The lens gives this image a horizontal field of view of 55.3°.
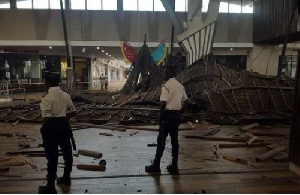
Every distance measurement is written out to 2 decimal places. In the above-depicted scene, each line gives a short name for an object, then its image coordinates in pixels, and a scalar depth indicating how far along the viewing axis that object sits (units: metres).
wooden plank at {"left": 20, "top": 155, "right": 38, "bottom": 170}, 5.02
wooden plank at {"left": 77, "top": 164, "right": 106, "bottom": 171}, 4.90
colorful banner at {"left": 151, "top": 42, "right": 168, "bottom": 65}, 19.34
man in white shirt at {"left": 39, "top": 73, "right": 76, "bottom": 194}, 3.78
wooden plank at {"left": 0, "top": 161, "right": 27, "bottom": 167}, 5.12
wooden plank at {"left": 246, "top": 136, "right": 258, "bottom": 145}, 6.69
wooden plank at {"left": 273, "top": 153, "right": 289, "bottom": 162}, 5.37
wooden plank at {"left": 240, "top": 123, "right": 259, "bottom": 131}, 8.55
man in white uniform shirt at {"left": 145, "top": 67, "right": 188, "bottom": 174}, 4.53
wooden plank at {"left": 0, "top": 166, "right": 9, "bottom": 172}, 4.85
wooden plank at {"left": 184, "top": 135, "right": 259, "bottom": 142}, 7.07
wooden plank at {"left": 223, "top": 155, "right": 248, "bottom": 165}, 5.27
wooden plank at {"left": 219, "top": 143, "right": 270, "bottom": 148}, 6.54
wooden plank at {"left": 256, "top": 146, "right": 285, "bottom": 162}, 5.40
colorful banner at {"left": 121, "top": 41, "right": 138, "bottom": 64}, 18.73
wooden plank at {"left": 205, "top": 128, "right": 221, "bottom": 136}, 7.92
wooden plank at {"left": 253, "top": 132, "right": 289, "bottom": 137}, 7.62
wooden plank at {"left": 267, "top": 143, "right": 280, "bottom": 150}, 6.28
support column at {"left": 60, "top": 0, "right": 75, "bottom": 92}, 17.17
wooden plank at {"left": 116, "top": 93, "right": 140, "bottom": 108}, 12.46
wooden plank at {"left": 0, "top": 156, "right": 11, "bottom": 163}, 5.36
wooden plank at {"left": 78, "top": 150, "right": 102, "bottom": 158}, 5.71
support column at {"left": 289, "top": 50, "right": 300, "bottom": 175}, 4.50
